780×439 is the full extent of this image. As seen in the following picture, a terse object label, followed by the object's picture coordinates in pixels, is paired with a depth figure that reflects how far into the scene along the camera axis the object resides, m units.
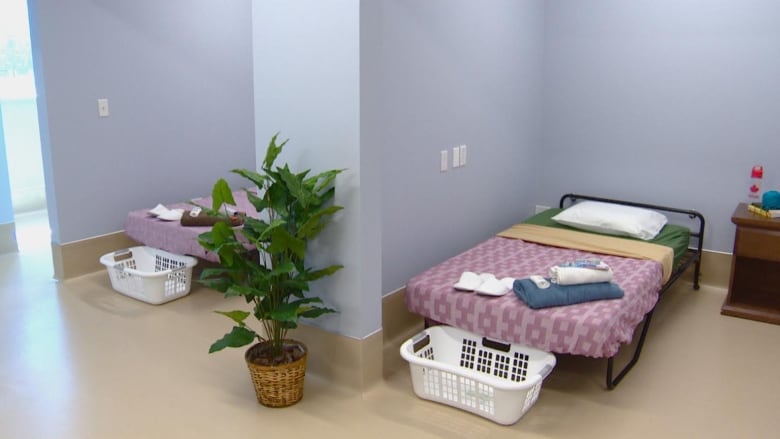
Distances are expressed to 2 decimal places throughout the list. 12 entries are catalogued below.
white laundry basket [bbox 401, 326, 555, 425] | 2.89
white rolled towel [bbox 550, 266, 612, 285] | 3.23
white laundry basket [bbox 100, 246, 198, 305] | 4.30
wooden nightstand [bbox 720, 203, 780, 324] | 3.96
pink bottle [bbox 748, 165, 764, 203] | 4.31
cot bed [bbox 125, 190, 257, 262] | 4.37
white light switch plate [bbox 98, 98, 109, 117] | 4.78
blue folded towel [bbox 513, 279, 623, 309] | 3.17
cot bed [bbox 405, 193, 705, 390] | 3.08
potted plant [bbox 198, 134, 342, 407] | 2.94
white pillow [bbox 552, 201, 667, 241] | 4.29
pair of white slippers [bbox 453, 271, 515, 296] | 3.31
